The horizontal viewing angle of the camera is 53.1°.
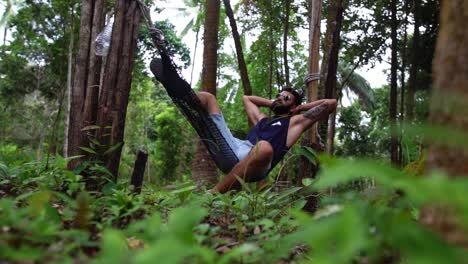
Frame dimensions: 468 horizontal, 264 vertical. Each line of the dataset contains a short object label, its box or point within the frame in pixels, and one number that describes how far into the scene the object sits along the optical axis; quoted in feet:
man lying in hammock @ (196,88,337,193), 10.16
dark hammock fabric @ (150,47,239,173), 10.83
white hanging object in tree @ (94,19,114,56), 10.76
